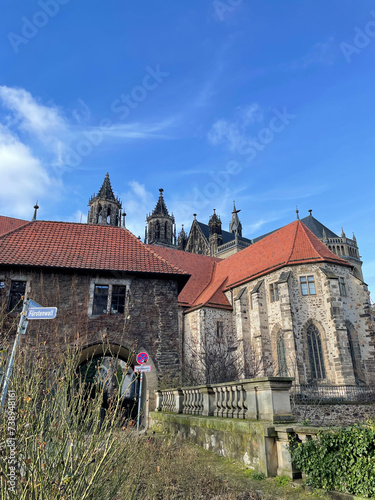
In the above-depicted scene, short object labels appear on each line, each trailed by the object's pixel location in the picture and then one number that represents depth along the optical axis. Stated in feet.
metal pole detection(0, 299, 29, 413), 17.08
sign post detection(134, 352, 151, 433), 38.01
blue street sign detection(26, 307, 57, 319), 18.78
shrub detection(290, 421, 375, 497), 12.28
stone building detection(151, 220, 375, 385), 72.59
